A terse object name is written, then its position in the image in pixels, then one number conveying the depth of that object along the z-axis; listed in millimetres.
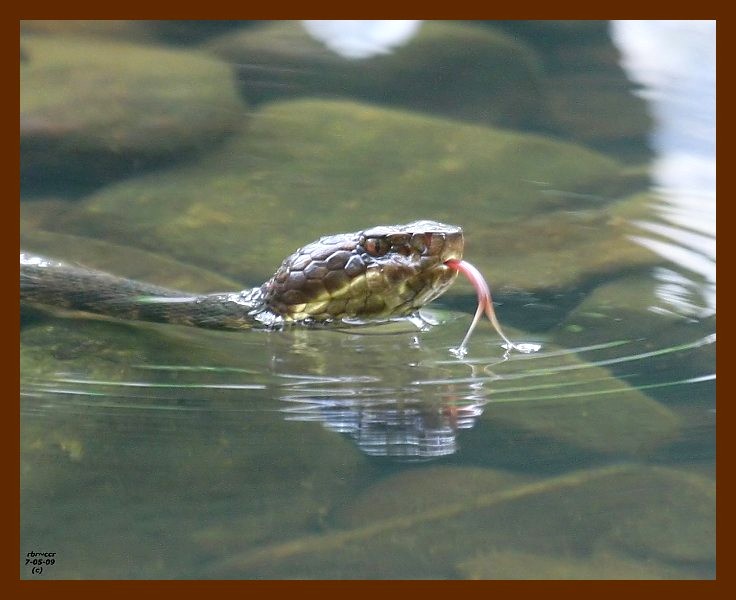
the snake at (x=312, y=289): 7500
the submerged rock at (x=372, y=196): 9477
